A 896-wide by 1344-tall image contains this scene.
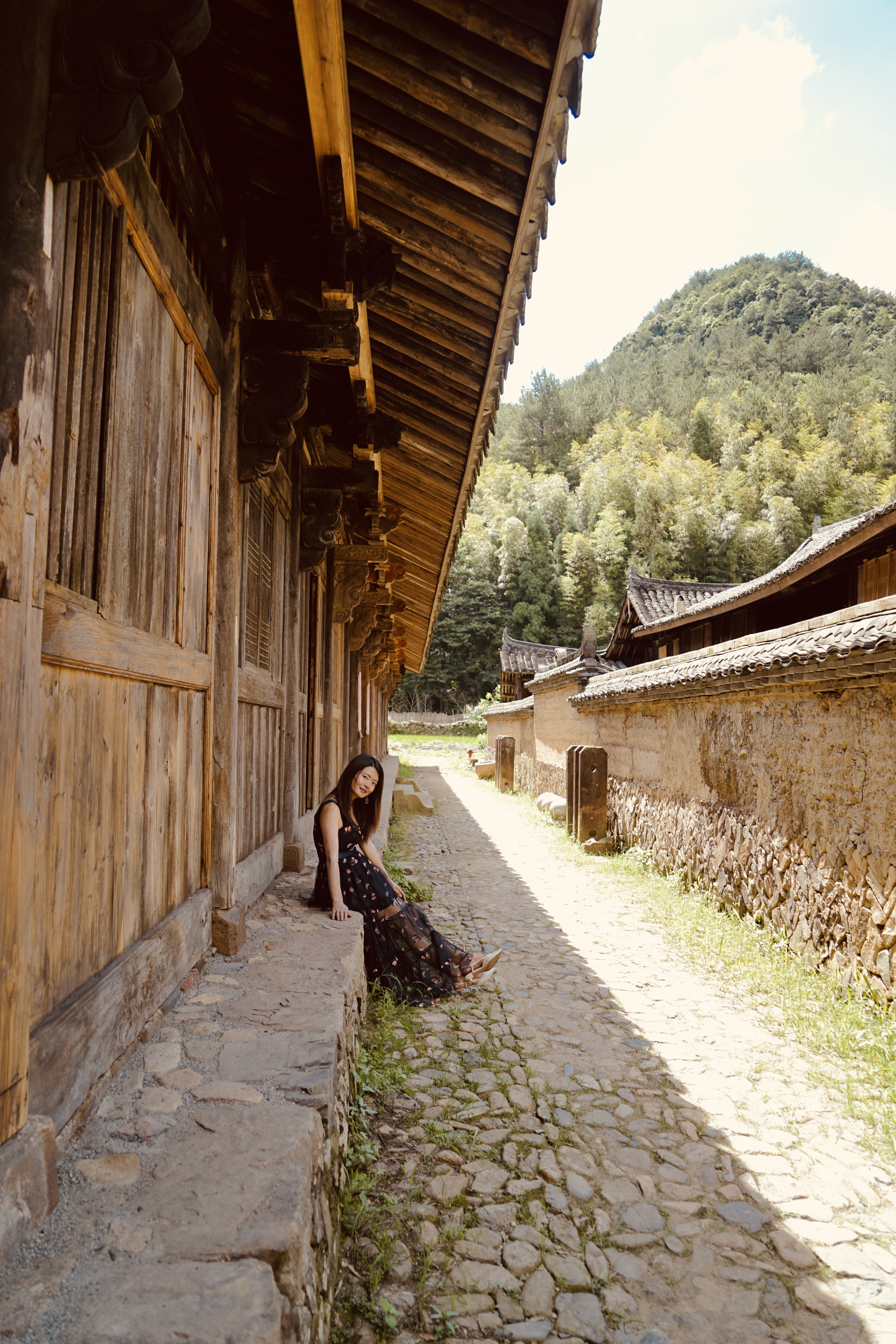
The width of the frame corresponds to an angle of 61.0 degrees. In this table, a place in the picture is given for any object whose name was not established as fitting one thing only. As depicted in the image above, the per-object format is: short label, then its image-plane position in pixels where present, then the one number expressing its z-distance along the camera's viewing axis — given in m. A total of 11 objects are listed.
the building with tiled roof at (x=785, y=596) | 9.48
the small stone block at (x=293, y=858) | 5.02
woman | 4.24
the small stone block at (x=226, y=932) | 3.04
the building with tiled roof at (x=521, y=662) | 27.69
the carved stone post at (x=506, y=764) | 20.78
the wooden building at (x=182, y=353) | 1.34
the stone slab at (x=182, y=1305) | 1.18
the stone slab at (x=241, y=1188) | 1.42
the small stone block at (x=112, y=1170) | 1.58
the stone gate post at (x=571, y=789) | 11.20
